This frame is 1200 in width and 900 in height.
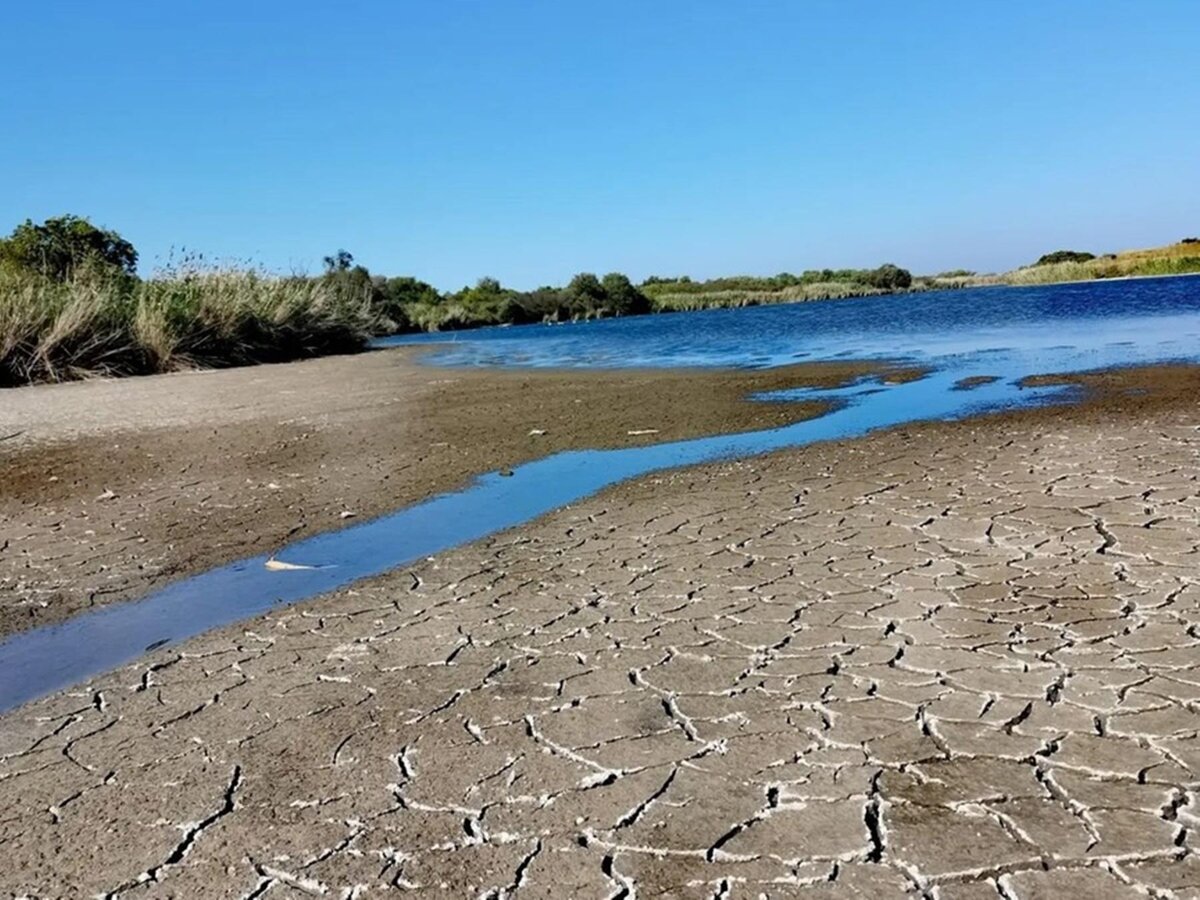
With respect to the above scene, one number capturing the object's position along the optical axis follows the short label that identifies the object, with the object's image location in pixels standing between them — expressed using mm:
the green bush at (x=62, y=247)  25578
